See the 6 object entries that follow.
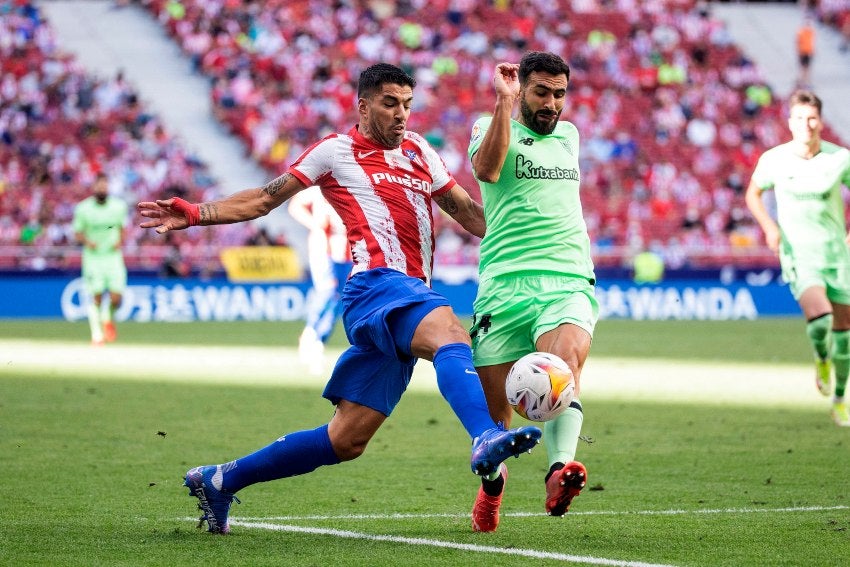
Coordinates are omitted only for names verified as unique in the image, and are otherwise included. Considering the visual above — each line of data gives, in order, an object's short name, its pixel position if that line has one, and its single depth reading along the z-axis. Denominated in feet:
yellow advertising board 187.62
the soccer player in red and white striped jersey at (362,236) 41.60
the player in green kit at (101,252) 133.49
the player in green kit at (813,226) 71.61
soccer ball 38.50
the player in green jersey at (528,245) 42.78
